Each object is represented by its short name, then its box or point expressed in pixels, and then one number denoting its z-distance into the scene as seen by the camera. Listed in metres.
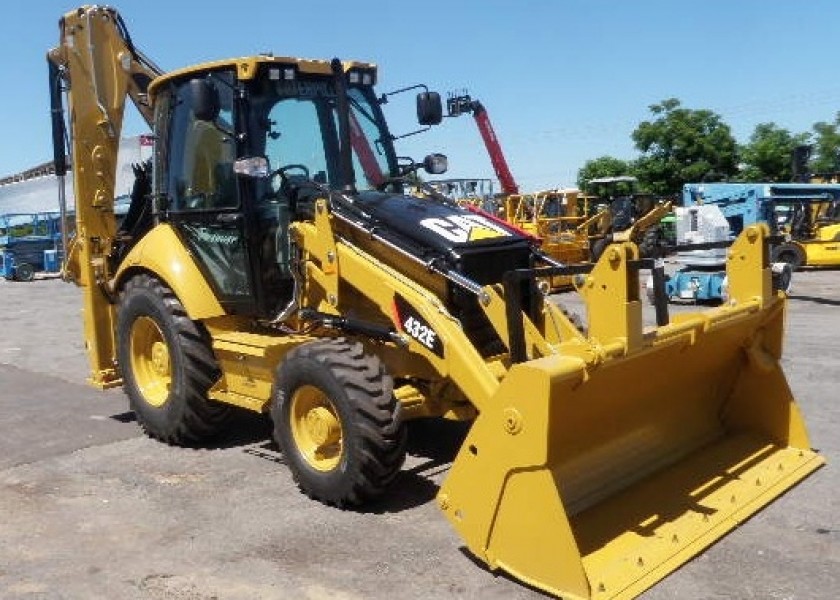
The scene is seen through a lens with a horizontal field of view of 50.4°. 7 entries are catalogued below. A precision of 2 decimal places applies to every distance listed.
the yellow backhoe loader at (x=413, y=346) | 3.94
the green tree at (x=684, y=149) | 32.31
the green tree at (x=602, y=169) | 35.34
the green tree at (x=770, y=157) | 32.12
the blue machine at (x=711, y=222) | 13.84
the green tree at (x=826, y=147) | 38.50
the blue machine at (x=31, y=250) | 26.45
